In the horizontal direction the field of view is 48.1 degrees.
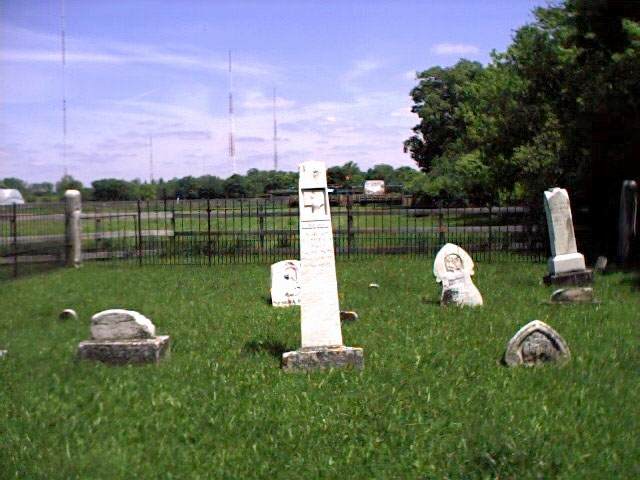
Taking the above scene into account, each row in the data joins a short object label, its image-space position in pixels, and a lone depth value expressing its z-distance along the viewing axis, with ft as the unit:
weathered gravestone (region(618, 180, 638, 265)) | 57.52
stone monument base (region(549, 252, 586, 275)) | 46.57
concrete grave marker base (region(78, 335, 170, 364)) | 26.50
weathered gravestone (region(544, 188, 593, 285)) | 46.52
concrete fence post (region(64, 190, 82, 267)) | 64.28
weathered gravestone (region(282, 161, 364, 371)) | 26.32
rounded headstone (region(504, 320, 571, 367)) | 25.62
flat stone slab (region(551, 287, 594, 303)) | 39.34
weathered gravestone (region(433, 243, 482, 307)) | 39.37
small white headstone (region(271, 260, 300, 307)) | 41.55
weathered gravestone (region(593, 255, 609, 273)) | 54.85
